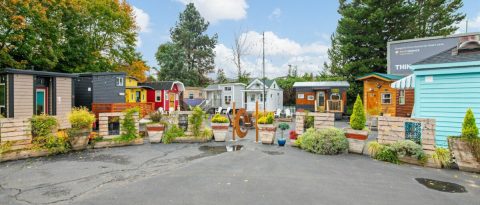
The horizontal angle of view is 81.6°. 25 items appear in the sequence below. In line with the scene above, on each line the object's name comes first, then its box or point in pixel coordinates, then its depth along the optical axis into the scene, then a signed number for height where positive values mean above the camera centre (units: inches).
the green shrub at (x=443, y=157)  276.2 -54.3
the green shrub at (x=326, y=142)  336.5 -47.7
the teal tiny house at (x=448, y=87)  318.7 +19.0
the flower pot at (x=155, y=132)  430.3 -44.7
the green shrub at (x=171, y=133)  432.5 -47.9
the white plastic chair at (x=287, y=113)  935.8 -34.0
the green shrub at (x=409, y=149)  287.3 -49.2
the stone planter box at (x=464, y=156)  259.0 -50.7
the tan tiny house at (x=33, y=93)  493.2 +20.7
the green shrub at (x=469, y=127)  263.4 -23.4
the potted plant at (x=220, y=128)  441.7 -39.9
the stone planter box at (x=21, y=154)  300.4 -57.7
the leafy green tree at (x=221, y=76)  1859.0 +183.4
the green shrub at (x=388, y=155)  299.5 -57.2
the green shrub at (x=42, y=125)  334.6 -26.1
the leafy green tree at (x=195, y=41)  1854.1 +420.9
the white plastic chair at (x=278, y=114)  952.6 -37.6
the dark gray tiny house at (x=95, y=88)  701.3 +39.6
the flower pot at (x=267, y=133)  413.7 -44.7
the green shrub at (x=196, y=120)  445.1 -27.2
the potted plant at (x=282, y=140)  399.2 -53.6
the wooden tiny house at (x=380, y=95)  738.8 +21.5
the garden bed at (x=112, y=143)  386.7 -57.9
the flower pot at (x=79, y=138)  360.2 -46.1
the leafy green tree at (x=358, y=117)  343.0 -17.5
